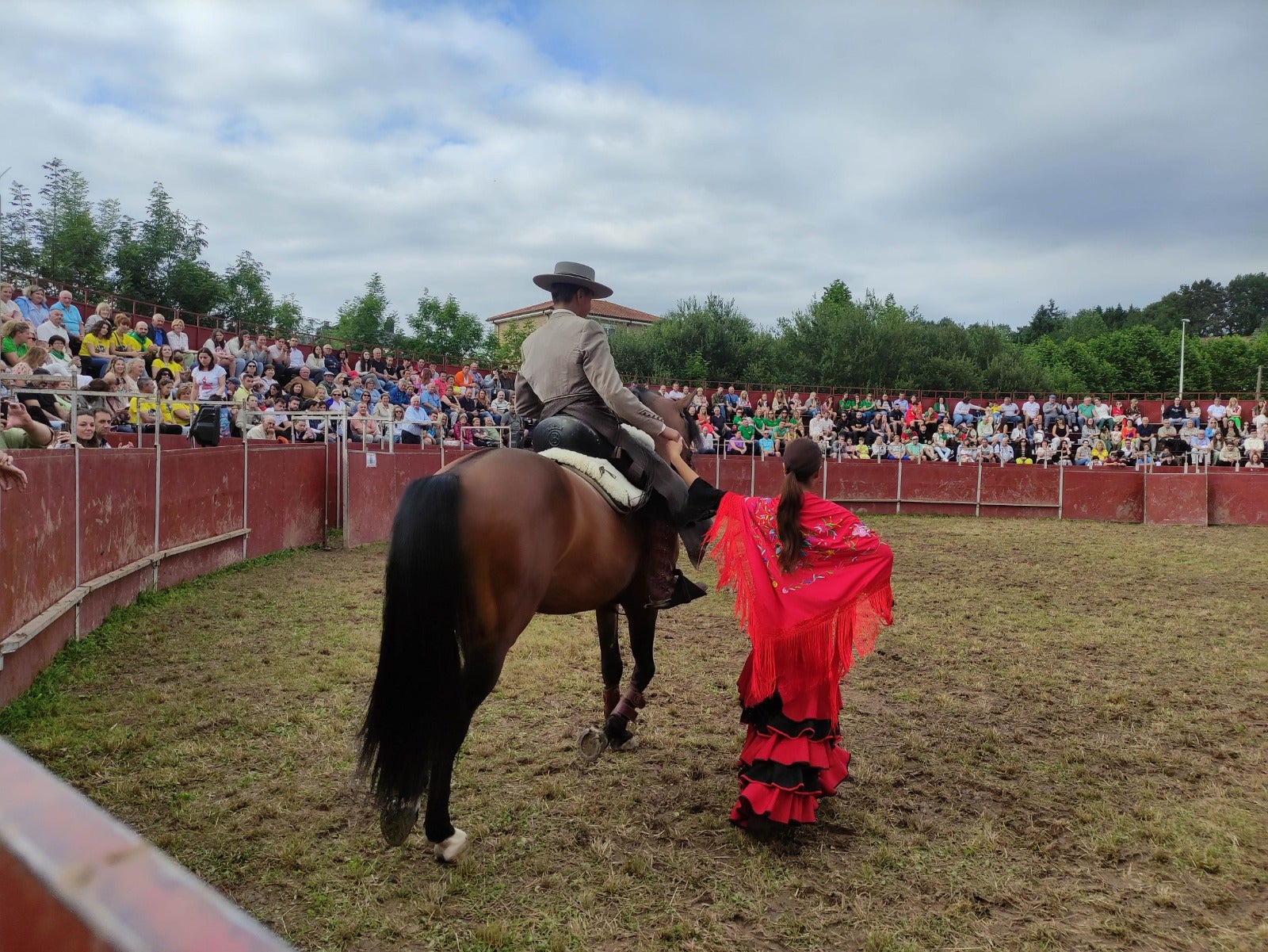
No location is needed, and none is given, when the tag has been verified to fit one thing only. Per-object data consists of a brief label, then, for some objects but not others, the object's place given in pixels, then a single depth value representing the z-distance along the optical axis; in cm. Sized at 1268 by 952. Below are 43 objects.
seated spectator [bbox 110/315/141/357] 1202
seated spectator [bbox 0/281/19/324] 946
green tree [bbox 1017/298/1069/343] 10131
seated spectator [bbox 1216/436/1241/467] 2122
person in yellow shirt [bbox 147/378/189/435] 1012
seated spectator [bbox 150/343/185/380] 1212
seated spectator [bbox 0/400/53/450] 646
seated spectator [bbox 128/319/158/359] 1255
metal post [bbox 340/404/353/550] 1231
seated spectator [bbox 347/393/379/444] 1436
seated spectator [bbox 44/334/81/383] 928
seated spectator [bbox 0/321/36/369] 843
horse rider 466
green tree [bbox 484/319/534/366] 5581
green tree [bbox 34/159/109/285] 2831
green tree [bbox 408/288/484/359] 6525
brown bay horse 360
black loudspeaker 980
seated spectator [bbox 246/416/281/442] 1212
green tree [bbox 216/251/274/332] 3812
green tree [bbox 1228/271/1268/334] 12712
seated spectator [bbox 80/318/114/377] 1123
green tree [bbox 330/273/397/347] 6275
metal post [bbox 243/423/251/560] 1054
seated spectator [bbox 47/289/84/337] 1212
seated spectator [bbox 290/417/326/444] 1377
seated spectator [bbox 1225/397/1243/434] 2359
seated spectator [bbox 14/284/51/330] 1140
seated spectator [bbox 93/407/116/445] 838
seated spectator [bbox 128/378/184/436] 1009
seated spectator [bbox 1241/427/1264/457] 2066
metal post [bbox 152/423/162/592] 838
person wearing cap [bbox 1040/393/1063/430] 2472
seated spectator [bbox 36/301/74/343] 1101
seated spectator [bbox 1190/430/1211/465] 2206
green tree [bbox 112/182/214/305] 3058
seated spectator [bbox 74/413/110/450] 793
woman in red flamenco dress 388
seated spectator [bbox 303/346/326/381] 1655
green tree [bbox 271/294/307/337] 4800
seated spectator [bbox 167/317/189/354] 1378
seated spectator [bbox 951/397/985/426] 2616
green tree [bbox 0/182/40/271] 2523
